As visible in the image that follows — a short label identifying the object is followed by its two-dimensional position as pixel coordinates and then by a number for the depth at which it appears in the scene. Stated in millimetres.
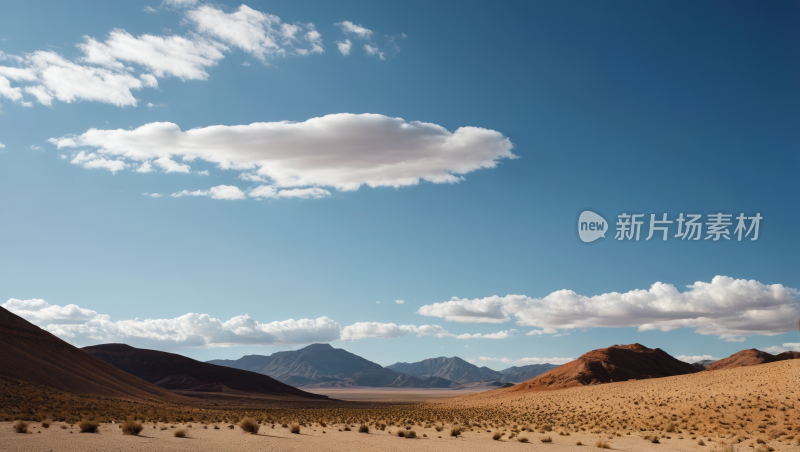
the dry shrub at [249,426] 32634
